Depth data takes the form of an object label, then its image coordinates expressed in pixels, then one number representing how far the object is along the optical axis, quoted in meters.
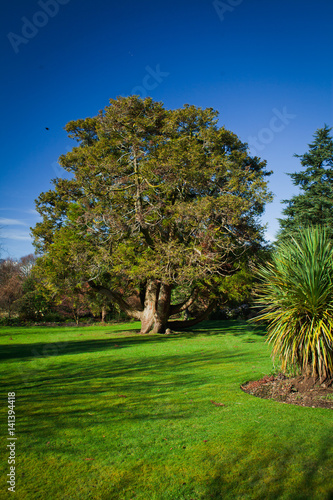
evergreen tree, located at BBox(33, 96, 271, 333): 15.88
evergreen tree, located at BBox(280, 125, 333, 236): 24.73
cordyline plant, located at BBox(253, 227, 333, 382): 5.91
